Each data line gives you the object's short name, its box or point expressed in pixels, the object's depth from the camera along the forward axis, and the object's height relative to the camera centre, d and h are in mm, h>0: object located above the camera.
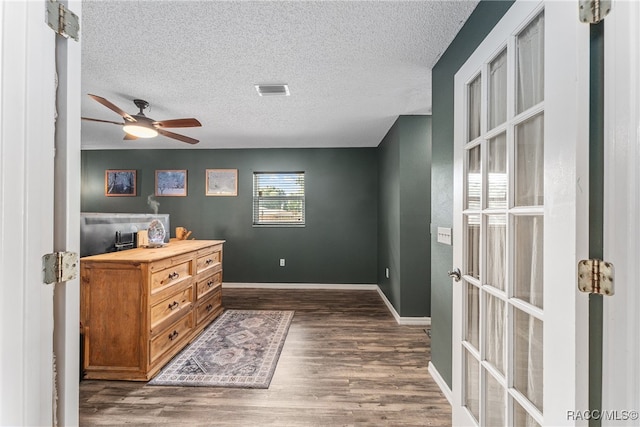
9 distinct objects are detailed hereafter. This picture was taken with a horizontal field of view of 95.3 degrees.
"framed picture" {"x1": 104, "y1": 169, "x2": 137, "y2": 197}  5125 +511
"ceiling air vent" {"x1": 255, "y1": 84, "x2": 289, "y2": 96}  2580 +1123
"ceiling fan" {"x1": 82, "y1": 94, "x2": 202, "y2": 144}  2635 +830
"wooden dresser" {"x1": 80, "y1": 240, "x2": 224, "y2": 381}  2135 -766
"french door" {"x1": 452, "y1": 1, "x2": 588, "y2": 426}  854 -21
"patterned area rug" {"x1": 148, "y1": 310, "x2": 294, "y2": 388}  2174 -1241
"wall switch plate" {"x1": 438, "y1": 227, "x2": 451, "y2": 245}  1974 -147
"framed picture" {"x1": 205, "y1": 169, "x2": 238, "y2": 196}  5039 +533
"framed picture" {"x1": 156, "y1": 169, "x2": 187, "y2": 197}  5082 +515
